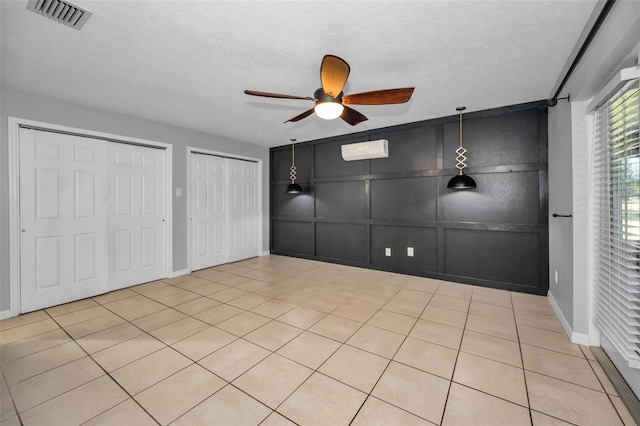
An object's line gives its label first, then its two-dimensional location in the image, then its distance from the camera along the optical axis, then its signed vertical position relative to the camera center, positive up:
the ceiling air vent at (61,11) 1.73 +1.40
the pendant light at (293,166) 5.79 +1.03
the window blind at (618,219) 1.69 -0.07
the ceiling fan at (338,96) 1.93 +0.99
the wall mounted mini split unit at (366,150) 4.43 +1.08
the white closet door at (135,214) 3.81 -0.01
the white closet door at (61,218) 3.06 -0.05
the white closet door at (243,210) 5.46 +0.06
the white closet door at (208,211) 4.79 +0.04
